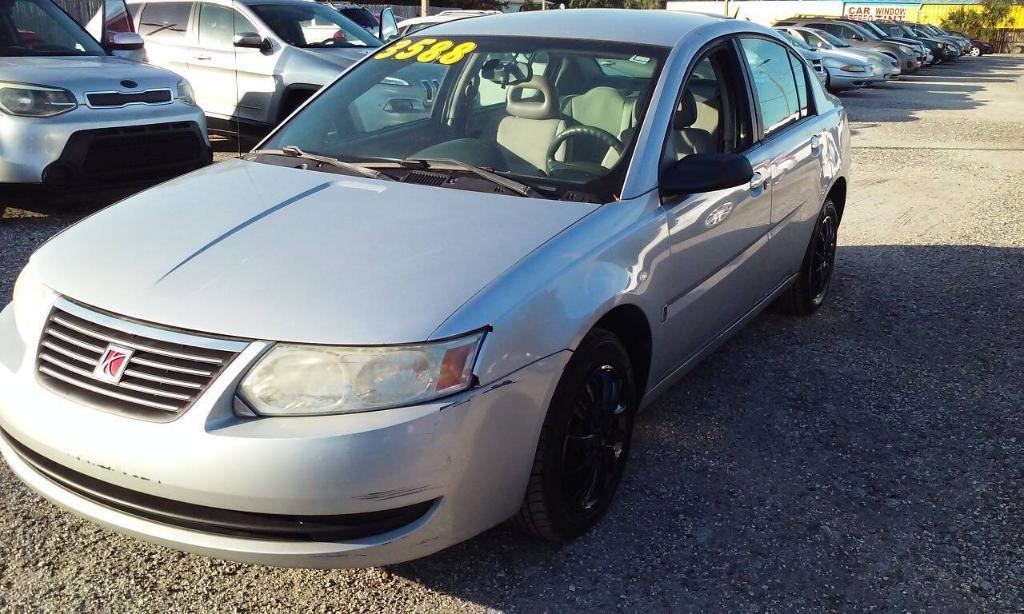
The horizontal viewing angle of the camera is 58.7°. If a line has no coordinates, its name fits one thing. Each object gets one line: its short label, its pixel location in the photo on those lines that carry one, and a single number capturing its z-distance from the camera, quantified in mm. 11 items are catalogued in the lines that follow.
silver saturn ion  2193
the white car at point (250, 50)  8883
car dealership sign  50406
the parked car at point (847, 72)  20281
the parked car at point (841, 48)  21641
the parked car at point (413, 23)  15775
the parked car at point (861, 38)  25484
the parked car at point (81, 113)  6121
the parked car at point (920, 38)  30000
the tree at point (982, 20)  52469
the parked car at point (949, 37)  35875
